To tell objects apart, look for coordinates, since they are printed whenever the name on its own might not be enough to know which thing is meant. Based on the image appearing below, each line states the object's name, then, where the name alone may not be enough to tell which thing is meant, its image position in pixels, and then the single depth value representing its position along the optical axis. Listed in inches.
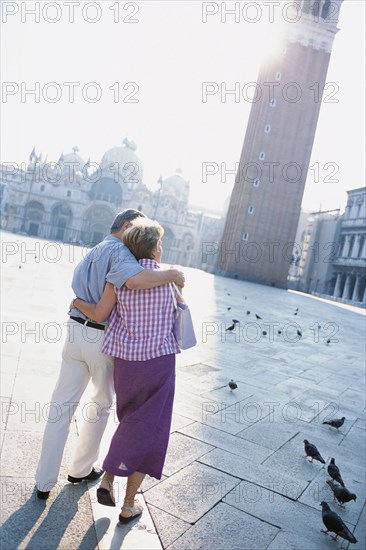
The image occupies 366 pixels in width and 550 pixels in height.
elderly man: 109.0
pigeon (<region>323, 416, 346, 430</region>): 202.1
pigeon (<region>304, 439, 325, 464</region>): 159.8
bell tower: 1777.8
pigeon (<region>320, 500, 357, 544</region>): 113.2
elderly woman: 104.7
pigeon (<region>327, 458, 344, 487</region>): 145.9
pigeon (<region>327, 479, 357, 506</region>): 132.6
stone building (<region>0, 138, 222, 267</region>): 2714.1
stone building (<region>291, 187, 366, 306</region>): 2131.2
